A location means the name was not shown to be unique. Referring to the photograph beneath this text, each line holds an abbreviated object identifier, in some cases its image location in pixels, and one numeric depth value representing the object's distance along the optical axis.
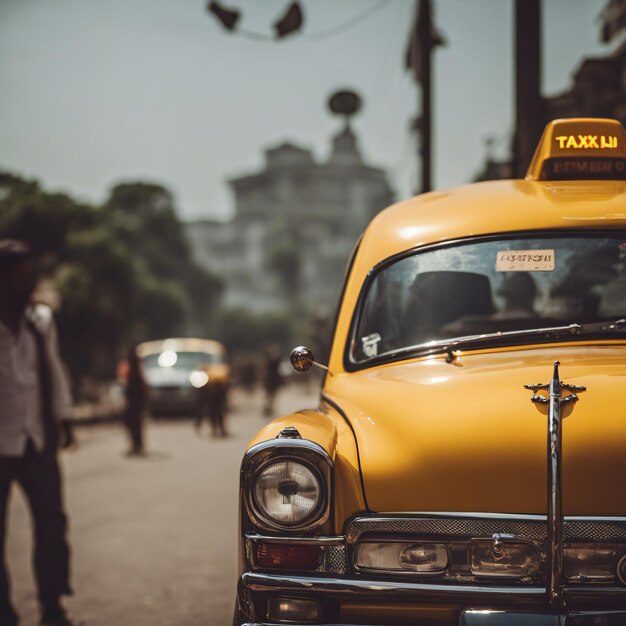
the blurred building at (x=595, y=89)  22.78
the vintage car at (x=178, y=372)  22.12
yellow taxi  2.46
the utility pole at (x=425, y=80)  13.09
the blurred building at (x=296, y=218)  134.12
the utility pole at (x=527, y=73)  9.34
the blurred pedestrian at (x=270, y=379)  23.75
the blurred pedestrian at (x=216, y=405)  16.69
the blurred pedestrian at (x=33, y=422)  4.51
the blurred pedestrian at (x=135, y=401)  13.80
